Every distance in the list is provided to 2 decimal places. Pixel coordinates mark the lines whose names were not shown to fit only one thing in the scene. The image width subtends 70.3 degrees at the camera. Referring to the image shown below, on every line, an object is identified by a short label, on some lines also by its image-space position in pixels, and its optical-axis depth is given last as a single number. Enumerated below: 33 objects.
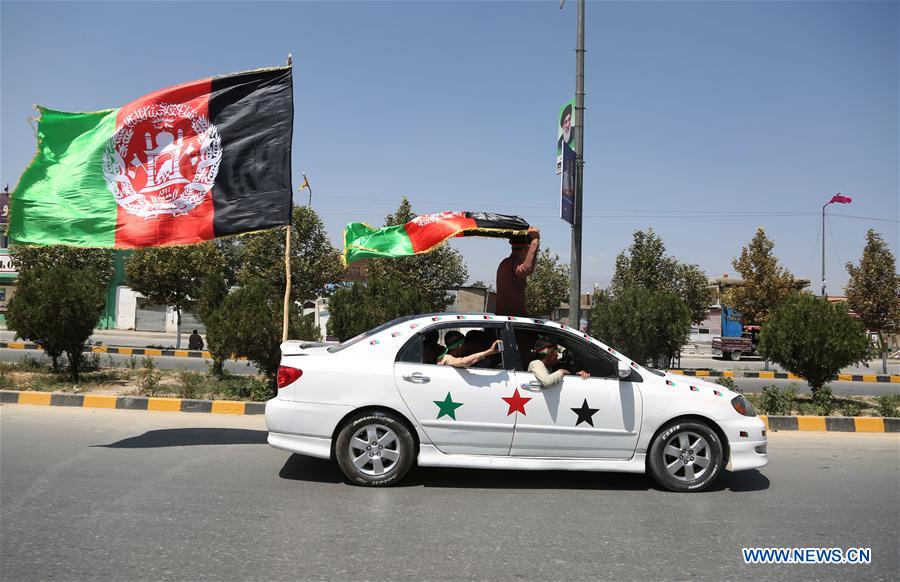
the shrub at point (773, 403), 10.28
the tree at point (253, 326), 10.67
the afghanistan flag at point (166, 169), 6.77
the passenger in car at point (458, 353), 5.73
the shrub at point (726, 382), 11.81
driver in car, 5.65
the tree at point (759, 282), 30.42
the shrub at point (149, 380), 10.80
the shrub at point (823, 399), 11.26
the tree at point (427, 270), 27.05
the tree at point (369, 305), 13.06
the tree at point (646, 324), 17.62
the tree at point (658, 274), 32.75
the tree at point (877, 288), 27.67
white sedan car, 5.56
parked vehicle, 35.25
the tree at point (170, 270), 26.77
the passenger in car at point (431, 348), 5.80
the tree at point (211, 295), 14.12
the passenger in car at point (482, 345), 5.77
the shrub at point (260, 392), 10.19
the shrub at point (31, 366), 13.54
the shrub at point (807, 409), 10.74
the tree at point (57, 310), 11.84
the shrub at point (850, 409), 10.89
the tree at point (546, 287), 39.06
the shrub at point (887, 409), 10.43
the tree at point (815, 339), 11.73
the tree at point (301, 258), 27.28
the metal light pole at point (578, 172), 9.39
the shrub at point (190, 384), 10.49
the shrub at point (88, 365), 13.70
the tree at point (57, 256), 32.84
